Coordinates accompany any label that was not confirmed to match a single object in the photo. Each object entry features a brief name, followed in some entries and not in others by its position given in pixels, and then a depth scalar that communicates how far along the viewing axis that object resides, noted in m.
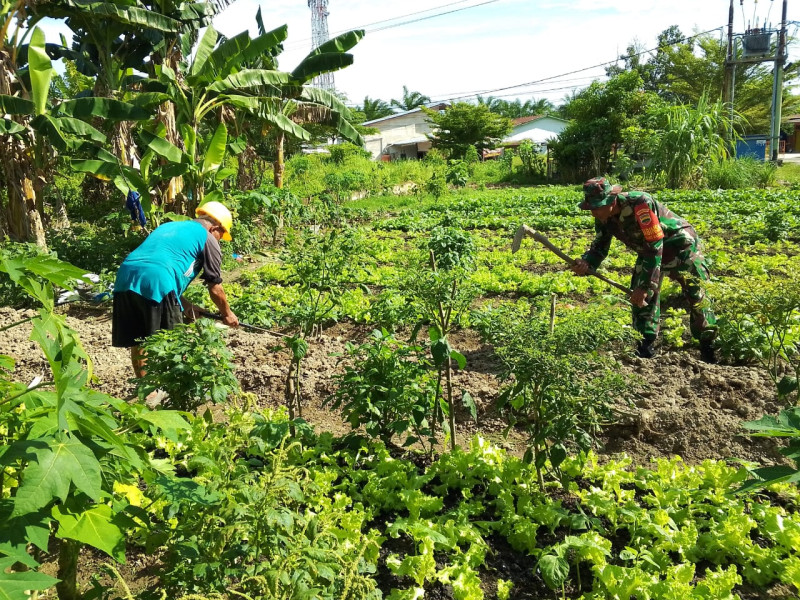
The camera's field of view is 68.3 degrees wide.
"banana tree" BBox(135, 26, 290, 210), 10.06
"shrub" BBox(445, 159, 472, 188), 22.67
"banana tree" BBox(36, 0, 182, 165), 9.47
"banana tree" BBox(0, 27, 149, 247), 8.28
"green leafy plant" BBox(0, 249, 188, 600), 1.57
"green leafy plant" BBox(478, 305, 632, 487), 2.92
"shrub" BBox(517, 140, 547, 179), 27.48
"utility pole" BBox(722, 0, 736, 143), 23.77
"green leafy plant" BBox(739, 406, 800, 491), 1.83
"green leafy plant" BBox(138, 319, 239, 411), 3.50
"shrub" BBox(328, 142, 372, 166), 30.22
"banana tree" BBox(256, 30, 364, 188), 10.89
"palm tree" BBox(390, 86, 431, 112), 60.02
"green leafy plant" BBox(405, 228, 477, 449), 3.52
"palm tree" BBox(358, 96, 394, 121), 60.25
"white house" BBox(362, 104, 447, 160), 50.39
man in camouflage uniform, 5.39
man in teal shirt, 4.41
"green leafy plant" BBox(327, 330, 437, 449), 3.59
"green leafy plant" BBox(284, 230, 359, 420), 3.98
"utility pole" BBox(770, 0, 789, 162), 23.97
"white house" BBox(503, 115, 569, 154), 51.03
